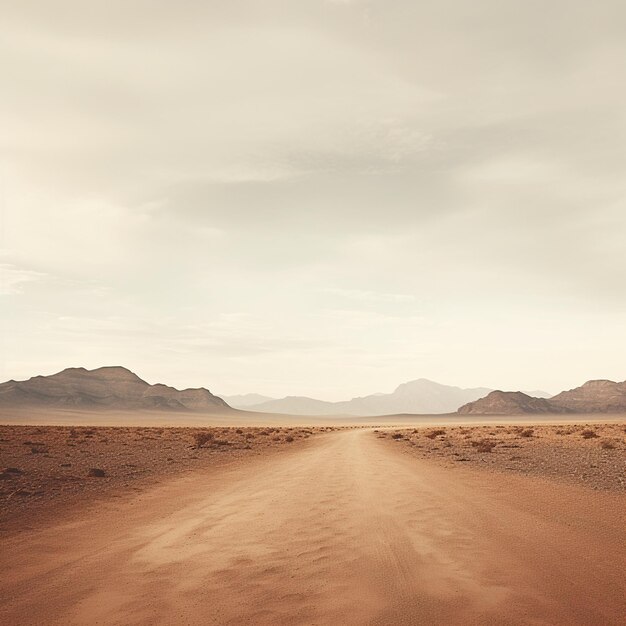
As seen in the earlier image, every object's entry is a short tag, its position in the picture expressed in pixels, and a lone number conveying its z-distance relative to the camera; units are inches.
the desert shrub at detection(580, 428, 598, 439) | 1187.4
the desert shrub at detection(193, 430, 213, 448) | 1131.3
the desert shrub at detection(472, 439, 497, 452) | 884.6
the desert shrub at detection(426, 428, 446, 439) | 1528.4
